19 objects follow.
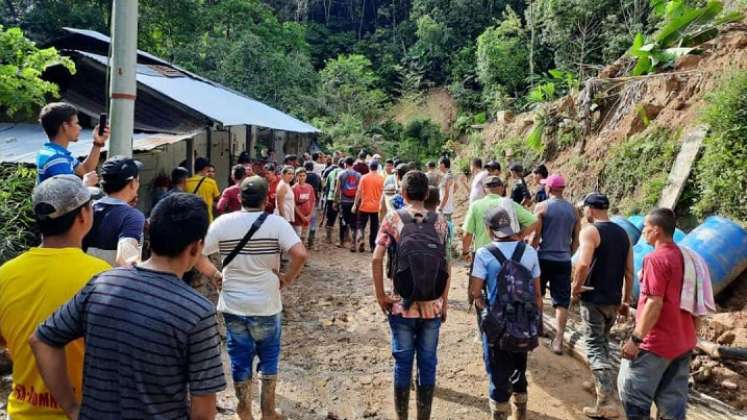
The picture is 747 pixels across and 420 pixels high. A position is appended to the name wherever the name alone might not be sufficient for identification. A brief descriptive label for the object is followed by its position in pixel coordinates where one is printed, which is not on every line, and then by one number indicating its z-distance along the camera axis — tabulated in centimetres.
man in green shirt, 510
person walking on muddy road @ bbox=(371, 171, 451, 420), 353
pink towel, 325
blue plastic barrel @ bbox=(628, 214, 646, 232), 729
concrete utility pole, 358
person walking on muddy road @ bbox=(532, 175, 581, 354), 537
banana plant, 1010
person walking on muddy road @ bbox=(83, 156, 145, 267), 288
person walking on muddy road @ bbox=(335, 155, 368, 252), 980
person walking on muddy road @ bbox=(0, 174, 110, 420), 193
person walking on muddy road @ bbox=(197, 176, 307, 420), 353
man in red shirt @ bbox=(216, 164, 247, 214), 678
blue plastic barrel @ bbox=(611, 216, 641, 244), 713
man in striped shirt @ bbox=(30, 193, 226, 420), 167
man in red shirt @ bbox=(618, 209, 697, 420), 321
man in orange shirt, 924
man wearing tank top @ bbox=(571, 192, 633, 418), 430
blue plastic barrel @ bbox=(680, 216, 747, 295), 620
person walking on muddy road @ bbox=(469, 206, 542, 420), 351
